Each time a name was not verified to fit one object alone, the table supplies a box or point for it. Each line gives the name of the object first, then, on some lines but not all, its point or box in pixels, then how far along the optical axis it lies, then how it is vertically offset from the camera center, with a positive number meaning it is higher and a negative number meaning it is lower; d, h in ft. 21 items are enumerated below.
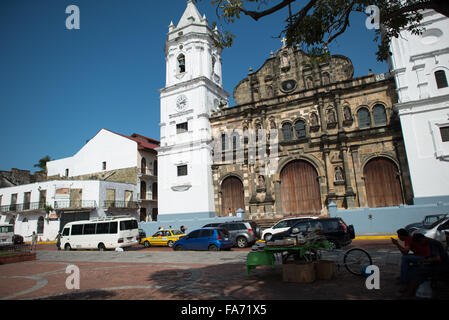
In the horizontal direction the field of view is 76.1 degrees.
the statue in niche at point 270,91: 90.74 +37.74
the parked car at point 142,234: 86.05 -3.86
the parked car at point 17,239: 96.43 -3.50
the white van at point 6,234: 78.86 -1.21
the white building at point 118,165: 116.26 +24.58
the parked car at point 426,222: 49.37 -3.32
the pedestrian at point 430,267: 17.75 -3.91
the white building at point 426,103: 64.08 +22.90
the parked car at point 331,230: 39.99 -2.85
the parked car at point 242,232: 56.03 -3.50
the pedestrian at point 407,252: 18.65 -3.17
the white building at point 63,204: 104.99 +7.90
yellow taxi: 66.08 -4.31
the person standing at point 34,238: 78.84 -2.85
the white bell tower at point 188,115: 90.48 +33.86
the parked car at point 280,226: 53.62 -2.65
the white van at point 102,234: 62.90 -2.29
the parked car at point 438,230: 32.32 -3.11
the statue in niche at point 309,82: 85.24 +37.30
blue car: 51.60 -4.20
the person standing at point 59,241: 71.66 -3.75
